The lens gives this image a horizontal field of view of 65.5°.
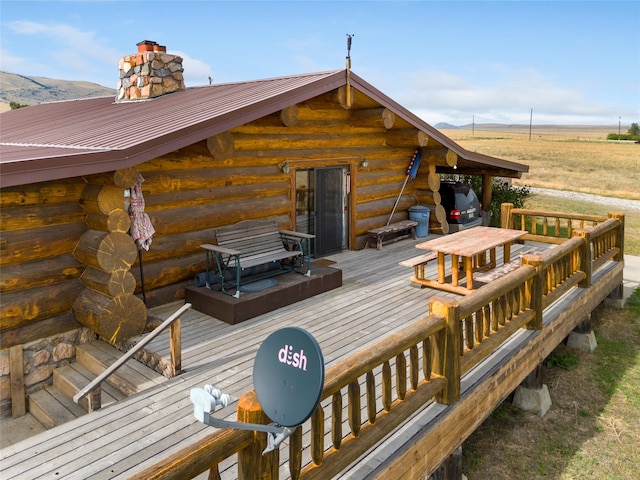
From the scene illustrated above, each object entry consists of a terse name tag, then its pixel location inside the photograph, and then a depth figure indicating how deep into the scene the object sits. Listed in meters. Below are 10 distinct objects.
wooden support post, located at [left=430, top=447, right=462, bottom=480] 4.39
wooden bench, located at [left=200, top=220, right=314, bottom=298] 6.91
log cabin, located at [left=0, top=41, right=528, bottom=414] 5.47
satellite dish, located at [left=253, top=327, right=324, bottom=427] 2.25
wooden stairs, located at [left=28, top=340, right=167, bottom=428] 4.99
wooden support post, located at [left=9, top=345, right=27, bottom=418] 5.48
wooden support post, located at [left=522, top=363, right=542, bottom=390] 6.03
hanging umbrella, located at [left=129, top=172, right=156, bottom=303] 5.96
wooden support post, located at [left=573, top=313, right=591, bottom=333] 7.67
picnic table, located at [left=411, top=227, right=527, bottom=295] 7.18
